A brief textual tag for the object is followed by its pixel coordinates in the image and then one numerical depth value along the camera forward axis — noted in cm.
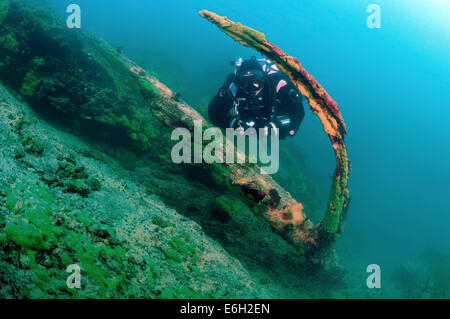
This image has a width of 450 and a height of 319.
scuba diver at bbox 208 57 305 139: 444
